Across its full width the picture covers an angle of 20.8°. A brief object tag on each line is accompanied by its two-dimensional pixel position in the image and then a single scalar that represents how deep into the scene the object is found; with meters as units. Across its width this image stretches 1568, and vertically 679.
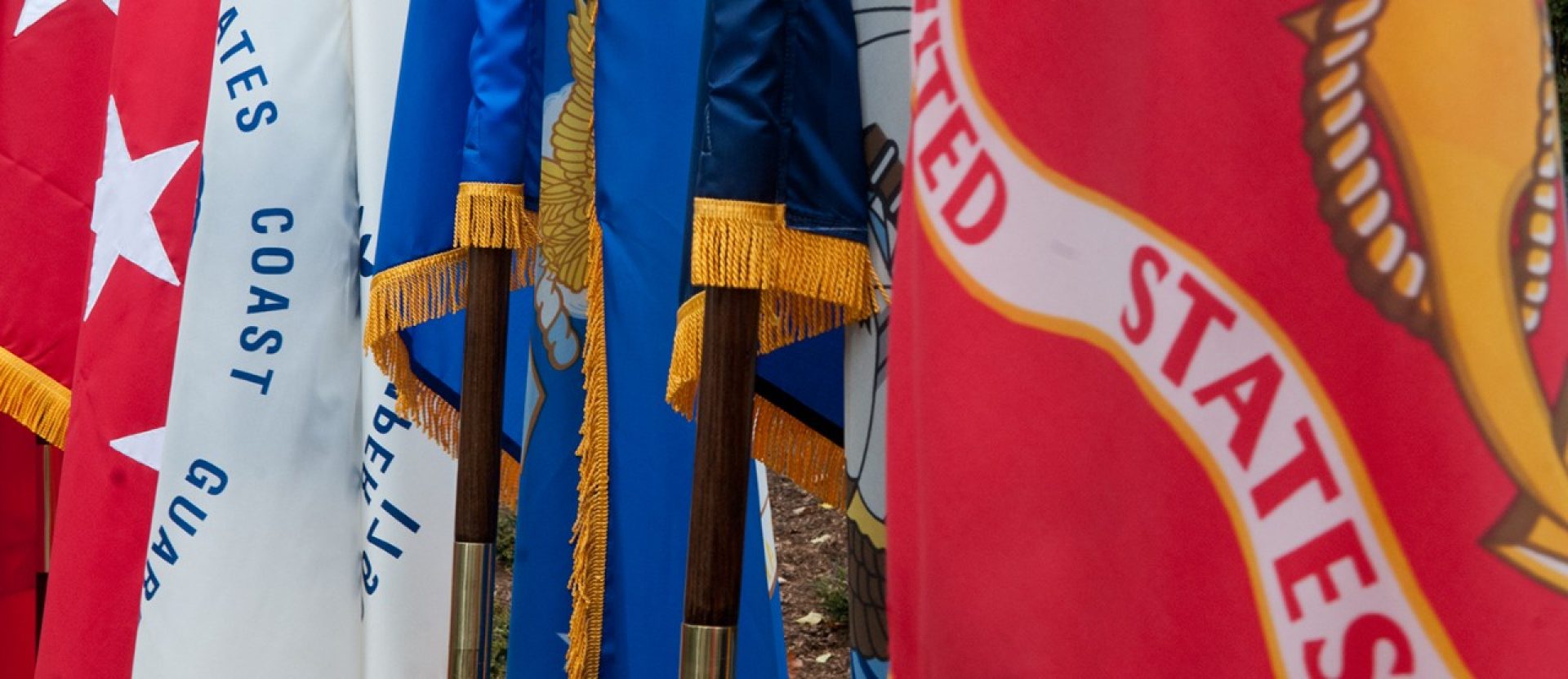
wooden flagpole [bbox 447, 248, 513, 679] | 3.29
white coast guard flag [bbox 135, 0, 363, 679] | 3.61
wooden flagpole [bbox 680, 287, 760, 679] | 2.96
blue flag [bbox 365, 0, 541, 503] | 3.29
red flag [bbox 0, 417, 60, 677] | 4.18
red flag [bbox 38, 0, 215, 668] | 3.72
